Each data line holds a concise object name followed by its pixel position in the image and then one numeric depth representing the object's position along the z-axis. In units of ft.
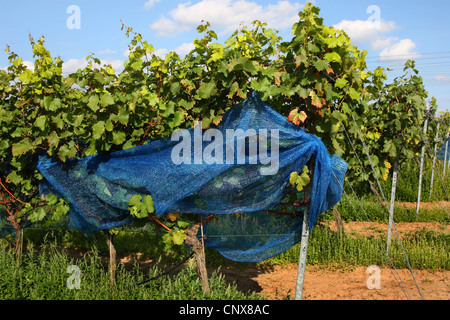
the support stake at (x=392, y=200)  18.71
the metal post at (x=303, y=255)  10.63
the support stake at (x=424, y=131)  24.52
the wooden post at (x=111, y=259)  13.53
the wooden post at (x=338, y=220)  20.70
